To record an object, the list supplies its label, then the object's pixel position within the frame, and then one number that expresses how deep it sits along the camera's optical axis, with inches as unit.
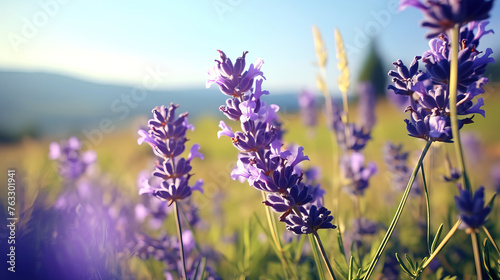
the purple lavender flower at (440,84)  8.4
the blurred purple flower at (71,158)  14.6
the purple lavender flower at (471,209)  7.6
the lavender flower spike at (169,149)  9.4
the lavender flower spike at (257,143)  8.4
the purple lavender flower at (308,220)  8.3
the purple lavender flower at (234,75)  8.8
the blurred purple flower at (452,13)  7.5
